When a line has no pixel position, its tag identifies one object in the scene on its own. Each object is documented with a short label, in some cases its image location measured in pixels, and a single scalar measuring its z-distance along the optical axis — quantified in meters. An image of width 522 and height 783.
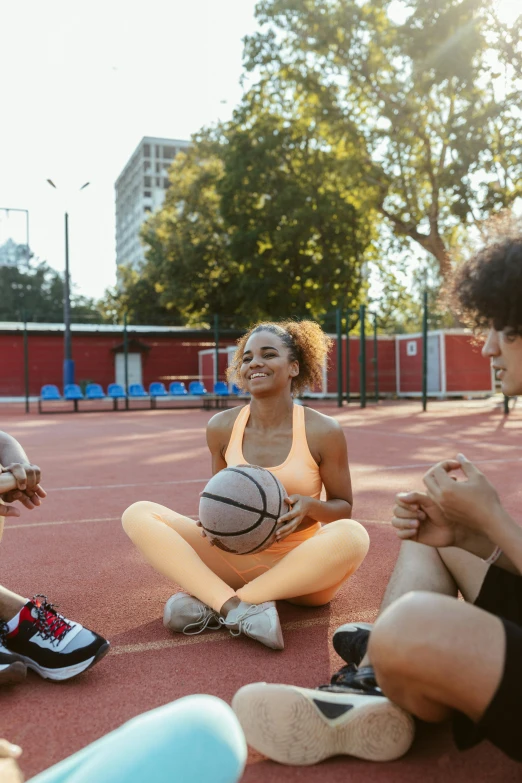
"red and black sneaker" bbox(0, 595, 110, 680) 2.44
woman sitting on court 2.91
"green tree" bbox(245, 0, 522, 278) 17.52
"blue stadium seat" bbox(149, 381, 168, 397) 20.53
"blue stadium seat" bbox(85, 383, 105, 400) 19.81
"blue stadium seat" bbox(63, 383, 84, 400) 19.14
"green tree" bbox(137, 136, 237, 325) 34.03
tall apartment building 98.06
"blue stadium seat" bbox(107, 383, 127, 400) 20.08
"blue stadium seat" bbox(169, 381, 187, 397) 20.80
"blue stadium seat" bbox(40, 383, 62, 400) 19.25
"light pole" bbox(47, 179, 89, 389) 24.12
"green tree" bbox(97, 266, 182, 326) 41.07
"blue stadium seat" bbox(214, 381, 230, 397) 19.53
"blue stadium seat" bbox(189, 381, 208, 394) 20.05
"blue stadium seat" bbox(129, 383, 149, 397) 20.23
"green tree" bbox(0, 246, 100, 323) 61.06
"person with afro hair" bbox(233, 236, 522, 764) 1.54
